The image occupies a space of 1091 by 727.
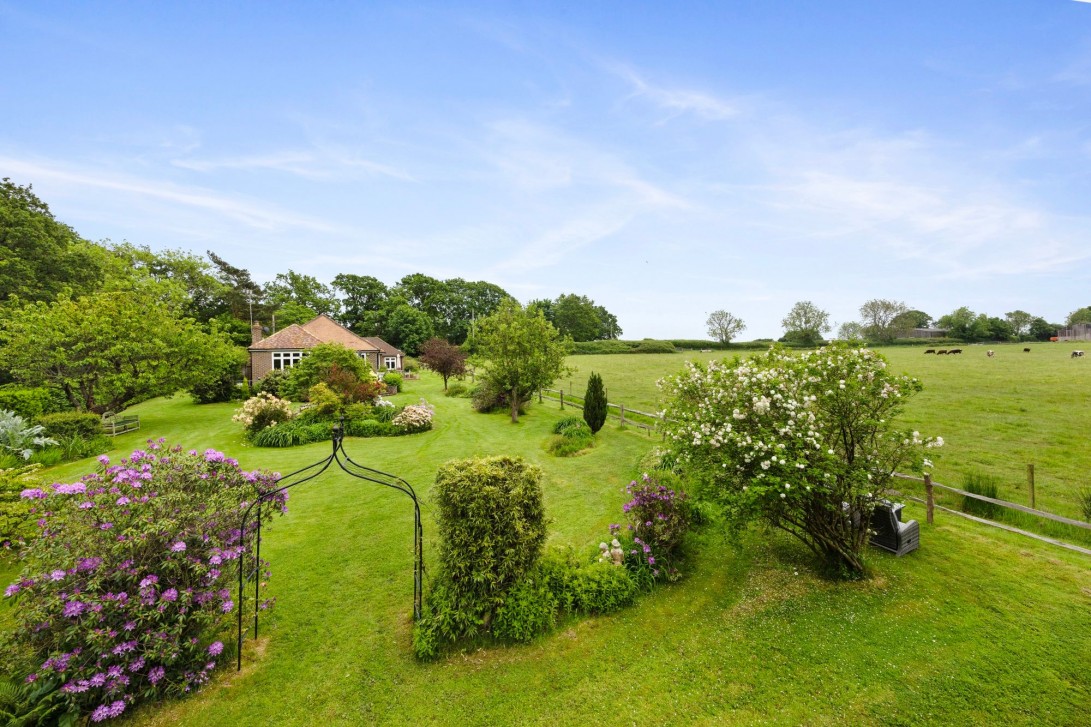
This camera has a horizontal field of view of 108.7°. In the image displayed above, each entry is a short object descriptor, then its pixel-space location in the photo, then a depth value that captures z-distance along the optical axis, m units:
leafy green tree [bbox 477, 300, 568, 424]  20.19
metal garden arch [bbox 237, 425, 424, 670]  4.88
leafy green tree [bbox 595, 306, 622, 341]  102.57
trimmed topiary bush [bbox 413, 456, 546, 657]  5.20
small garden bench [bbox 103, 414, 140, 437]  17.23
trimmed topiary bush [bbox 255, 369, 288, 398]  25.69
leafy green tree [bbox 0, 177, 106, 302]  25.61
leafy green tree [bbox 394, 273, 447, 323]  70.56
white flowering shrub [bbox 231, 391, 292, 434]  16.52
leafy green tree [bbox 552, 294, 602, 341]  87.50
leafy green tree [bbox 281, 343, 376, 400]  21.94
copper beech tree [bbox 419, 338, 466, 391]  31.28
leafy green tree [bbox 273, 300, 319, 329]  55.72
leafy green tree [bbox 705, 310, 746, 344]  89.62
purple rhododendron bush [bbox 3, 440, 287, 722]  3.87
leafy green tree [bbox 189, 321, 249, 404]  22.14
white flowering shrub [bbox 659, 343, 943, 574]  5.40
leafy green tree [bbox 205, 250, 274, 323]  53.50
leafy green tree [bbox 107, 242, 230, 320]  43.47
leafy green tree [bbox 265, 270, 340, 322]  62.36
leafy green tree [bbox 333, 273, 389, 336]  65.75
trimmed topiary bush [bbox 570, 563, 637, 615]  5.85
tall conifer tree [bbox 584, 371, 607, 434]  15.93
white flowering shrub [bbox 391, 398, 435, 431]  18.03
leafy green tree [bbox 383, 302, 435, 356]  58.38
